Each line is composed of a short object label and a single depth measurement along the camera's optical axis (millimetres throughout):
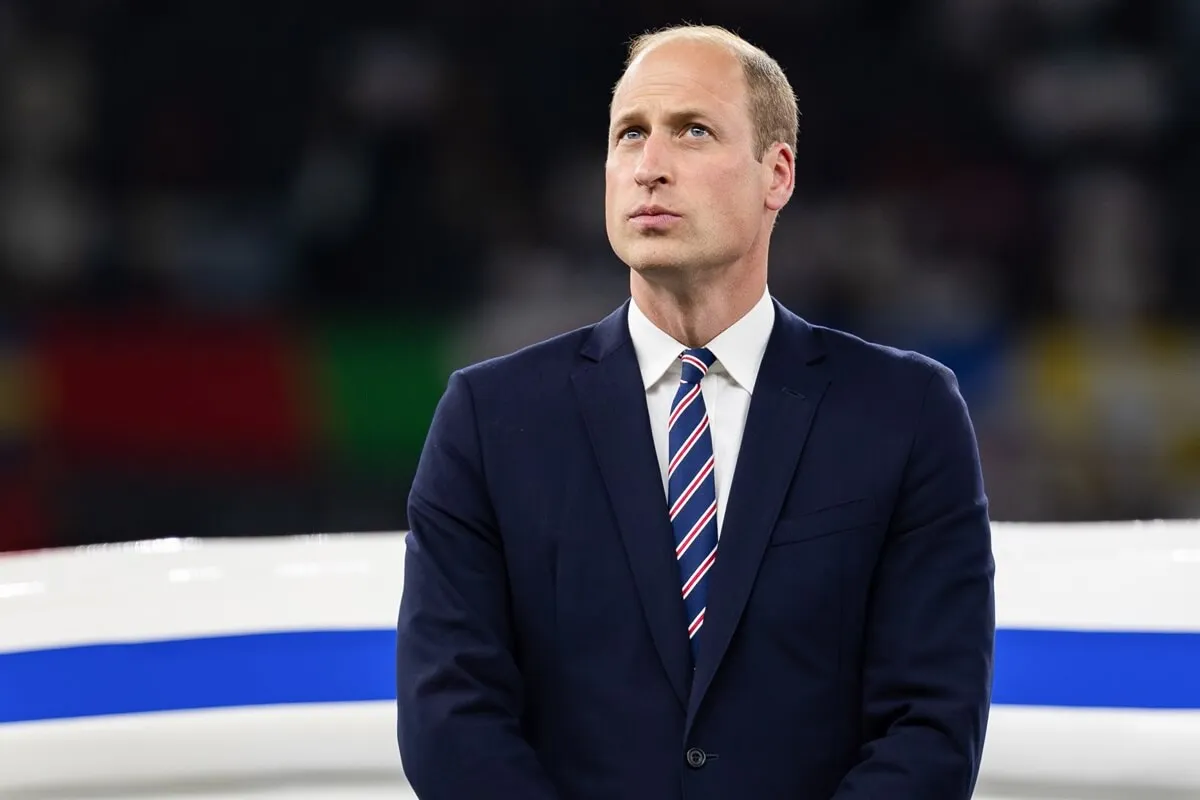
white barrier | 12365
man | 11902
